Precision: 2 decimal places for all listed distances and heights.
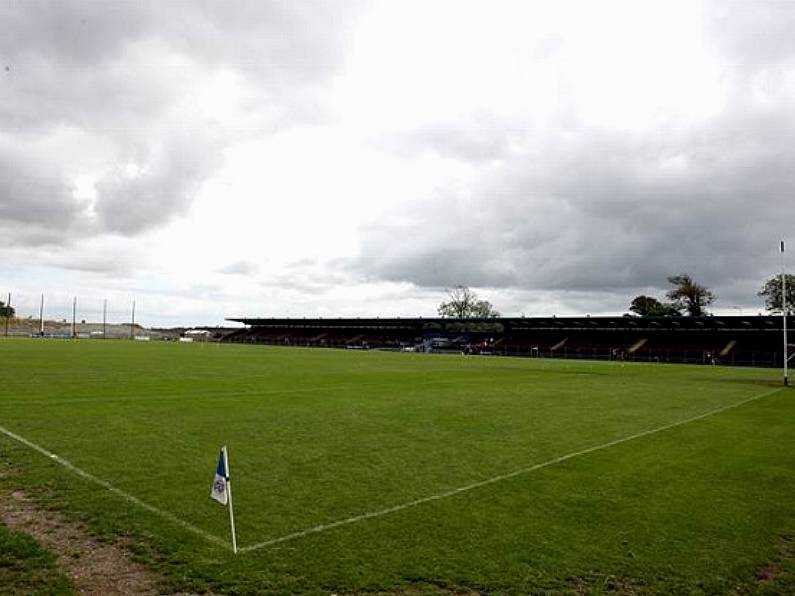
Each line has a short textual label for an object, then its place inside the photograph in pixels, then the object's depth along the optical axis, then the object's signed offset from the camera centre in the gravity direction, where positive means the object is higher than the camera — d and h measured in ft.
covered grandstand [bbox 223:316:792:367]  247.70 +1.28
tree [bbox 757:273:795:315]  325.62 +28.92
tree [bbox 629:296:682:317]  396.04 +23.81
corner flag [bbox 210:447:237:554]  21.72 -5.43
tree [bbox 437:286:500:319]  510.58 +23.33
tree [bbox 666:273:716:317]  383.86 +29.69
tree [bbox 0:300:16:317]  571.44 +11.79
